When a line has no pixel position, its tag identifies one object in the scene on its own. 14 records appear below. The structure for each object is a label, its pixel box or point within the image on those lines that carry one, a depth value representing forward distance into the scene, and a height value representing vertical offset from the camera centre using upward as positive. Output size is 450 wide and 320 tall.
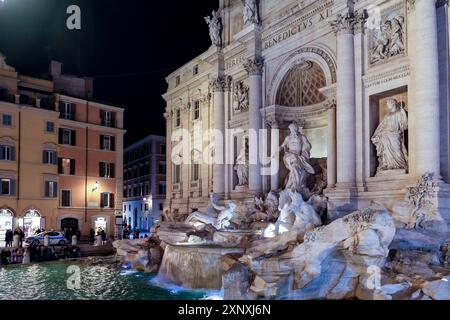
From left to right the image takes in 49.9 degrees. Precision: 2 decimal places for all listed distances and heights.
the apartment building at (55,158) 34.41 +2.37
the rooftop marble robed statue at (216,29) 27.22 +8.92
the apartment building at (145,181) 56.12 +0.80
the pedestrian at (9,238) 28.53 -2.92
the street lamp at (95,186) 39.47 +0.18
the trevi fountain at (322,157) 12.10 +1.19
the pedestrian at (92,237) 33.28 -3.40
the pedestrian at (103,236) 30.82 -3.11
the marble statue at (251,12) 23.62 +8.62
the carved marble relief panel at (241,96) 25.51 +4.87
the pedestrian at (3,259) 21.47 -3.13
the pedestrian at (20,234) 28.16 -2.67
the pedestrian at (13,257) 22.42 -3.18
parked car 28.59 -3.04
